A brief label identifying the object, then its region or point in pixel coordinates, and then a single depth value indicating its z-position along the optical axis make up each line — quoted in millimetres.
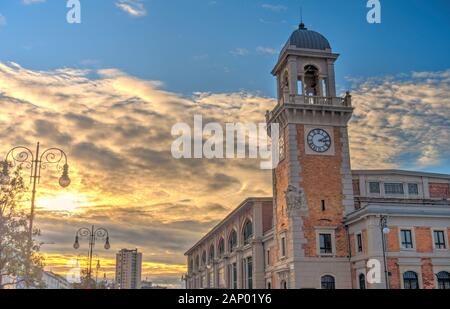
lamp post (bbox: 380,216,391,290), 40984
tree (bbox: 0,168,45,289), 25547
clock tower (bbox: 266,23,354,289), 47156
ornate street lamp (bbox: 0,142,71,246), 24453
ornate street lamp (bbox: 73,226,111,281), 42744
